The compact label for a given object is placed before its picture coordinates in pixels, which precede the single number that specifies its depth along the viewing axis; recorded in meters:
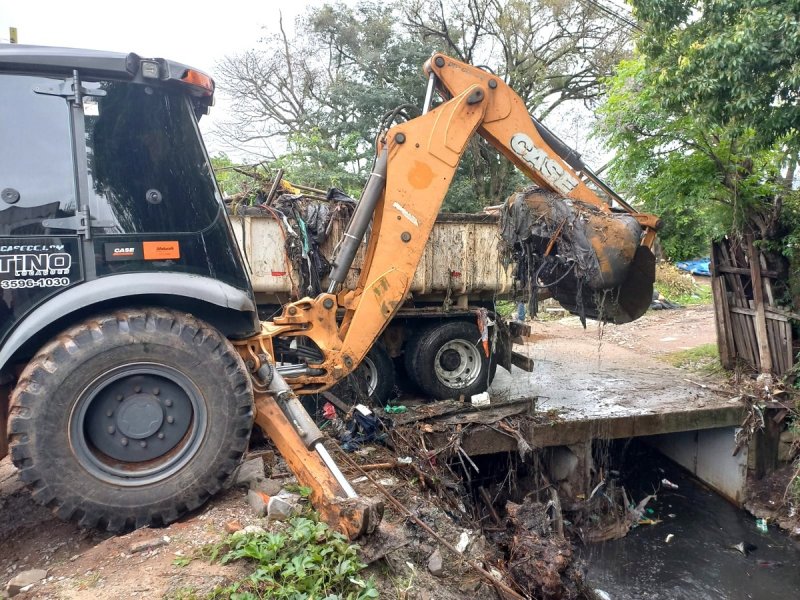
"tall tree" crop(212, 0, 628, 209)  15.59
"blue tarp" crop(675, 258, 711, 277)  17.78
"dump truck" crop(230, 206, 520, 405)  5.84
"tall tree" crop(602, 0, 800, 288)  5.08
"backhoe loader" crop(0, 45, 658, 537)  2.70
